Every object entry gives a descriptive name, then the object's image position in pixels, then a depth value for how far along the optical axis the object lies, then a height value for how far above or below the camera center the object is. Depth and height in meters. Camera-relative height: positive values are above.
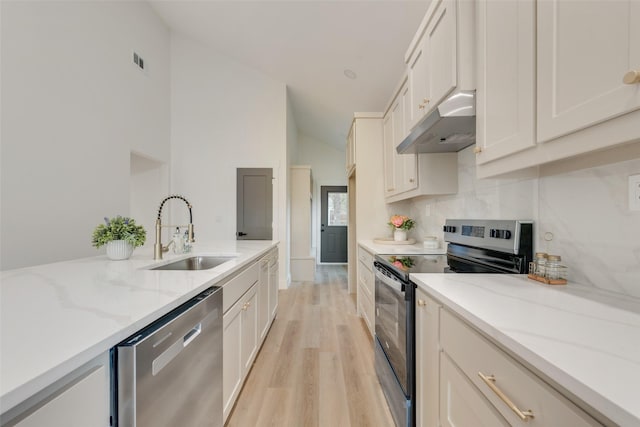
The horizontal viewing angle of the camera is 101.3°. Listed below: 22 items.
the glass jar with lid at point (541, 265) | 1.03 -0.21
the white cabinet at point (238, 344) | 1.37 -0.80
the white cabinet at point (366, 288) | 2.29 -0.75
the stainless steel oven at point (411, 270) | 1.23 -0.31
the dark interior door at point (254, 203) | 4.40 +0.14
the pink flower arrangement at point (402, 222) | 2.71 -0.11
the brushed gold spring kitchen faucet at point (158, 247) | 1.58 -0.22
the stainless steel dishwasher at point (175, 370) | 0.62 -0.47
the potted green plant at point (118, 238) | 1.51 -0.16
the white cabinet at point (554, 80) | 0.59 +0.38
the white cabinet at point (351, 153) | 3.22 +0.78
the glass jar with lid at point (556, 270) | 1.00 -0.22
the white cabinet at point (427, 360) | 1.03 -0.63
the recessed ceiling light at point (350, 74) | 3.45 +1.83
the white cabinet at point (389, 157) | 2.64 +0.58
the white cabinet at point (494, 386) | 0.51 -0.42
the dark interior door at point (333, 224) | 6.84 -0.33
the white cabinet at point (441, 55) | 1.20 +0.83
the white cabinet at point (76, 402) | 0.43 -0.35
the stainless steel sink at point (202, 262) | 1.84 -0.36
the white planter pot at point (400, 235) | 2.68 -0.24
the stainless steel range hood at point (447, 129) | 1.22 +0.47
